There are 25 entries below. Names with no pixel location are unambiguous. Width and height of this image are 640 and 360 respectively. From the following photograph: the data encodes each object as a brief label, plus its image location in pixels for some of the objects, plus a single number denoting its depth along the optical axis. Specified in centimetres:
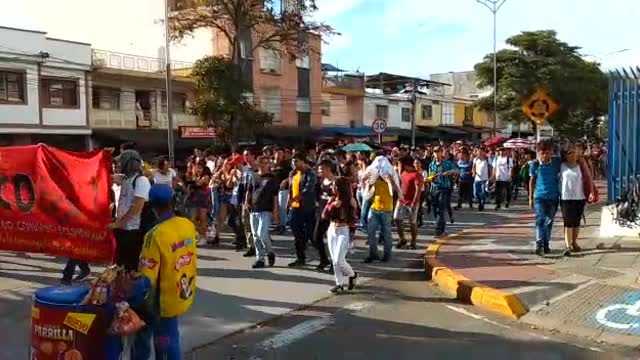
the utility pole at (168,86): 2356
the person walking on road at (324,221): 940
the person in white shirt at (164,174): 1116
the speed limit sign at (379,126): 2475
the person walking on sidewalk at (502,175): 1936
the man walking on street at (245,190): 1100
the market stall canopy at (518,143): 3544
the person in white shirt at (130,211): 699
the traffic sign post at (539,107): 1463
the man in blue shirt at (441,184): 1402
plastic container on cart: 414
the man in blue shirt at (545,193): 1024
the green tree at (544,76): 4122
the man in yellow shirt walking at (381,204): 1059
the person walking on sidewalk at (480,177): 1931
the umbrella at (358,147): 2966
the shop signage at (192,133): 3142
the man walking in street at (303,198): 1010
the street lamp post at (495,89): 4166
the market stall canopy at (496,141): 3929
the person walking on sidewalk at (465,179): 1897
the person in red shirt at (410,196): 1221
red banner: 855
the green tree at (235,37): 2431
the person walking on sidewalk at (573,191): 1010
